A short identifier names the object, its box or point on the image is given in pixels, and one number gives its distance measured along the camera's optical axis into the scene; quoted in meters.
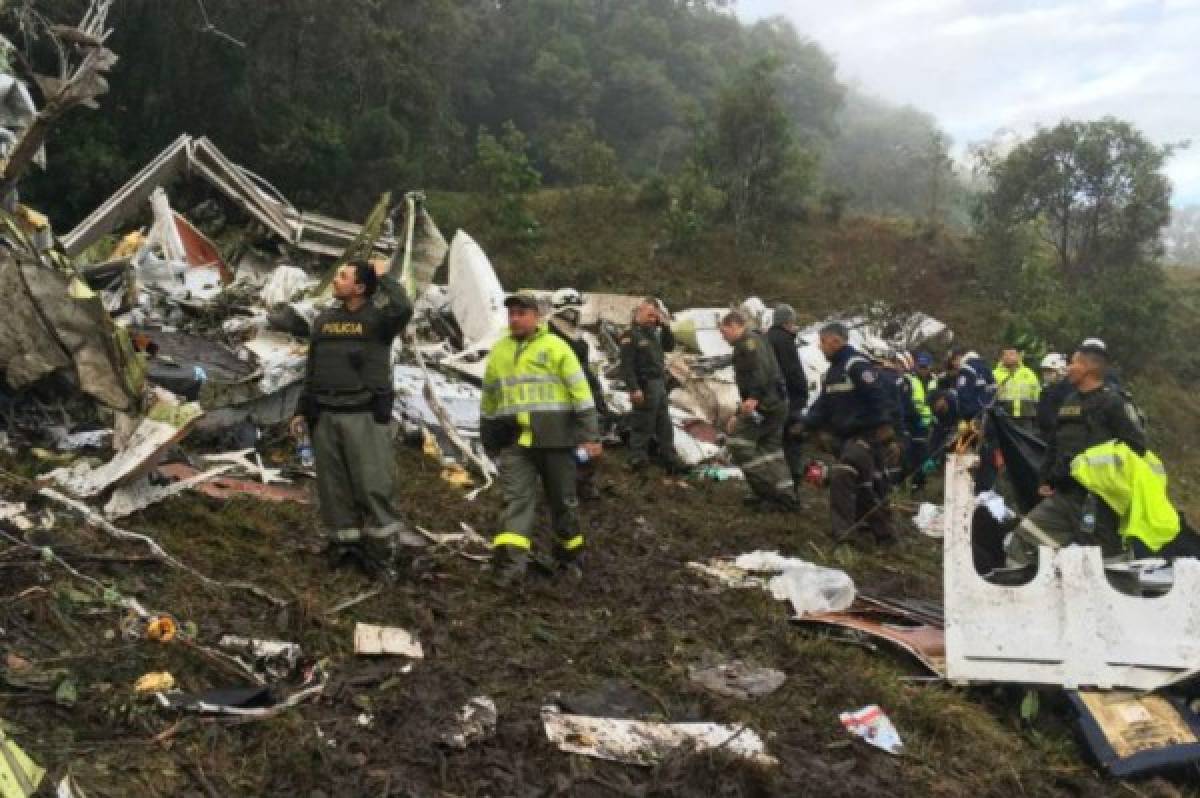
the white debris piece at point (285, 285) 8.97
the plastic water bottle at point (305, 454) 6.43
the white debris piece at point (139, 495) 4.55
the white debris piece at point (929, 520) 7.34
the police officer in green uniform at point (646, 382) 8.29
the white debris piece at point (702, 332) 13.12
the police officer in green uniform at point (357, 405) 4.36
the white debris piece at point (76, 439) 5.46
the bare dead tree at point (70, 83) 4.66
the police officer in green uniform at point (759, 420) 6.77
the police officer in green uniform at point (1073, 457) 4.50
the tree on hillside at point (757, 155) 20.97
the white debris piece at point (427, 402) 7.66
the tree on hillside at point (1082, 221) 17.81
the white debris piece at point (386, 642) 3.61
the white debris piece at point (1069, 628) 3.86
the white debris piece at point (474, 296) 10.02
